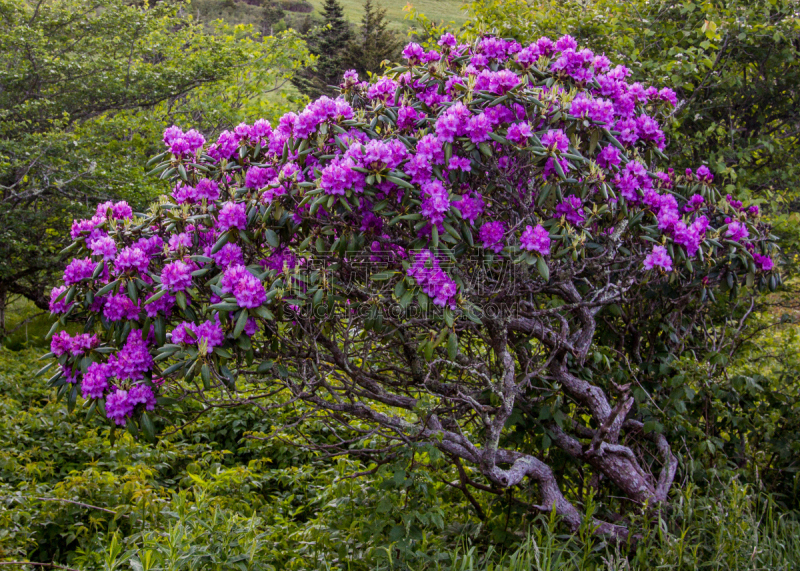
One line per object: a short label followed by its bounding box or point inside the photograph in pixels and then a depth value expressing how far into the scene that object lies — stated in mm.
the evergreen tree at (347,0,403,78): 20500
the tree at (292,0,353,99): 21780
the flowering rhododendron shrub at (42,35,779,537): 2115
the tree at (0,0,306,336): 5758
